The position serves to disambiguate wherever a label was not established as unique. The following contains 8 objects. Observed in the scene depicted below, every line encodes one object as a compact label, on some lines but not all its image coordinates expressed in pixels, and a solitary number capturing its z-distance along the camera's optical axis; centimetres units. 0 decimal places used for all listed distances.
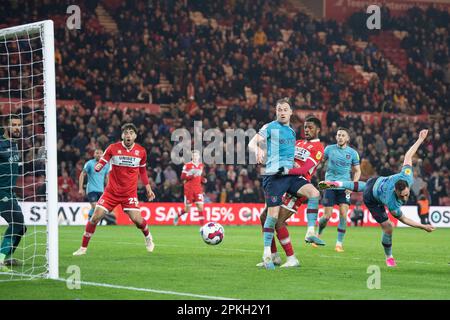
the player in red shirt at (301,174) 1173
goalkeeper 1103
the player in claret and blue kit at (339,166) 1673
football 1427
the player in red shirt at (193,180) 2477
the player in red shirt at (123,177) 1388
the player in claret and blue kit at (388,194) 1141
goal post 976
